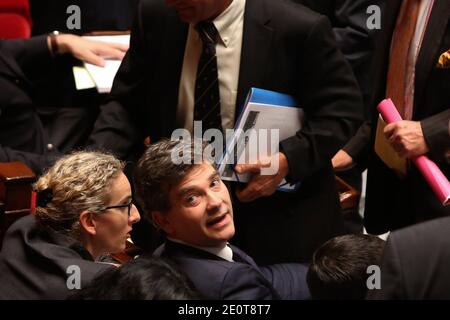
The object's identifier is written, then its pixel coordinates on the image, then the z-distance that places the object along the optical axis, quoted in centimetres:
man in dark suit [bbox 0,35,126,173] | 641
